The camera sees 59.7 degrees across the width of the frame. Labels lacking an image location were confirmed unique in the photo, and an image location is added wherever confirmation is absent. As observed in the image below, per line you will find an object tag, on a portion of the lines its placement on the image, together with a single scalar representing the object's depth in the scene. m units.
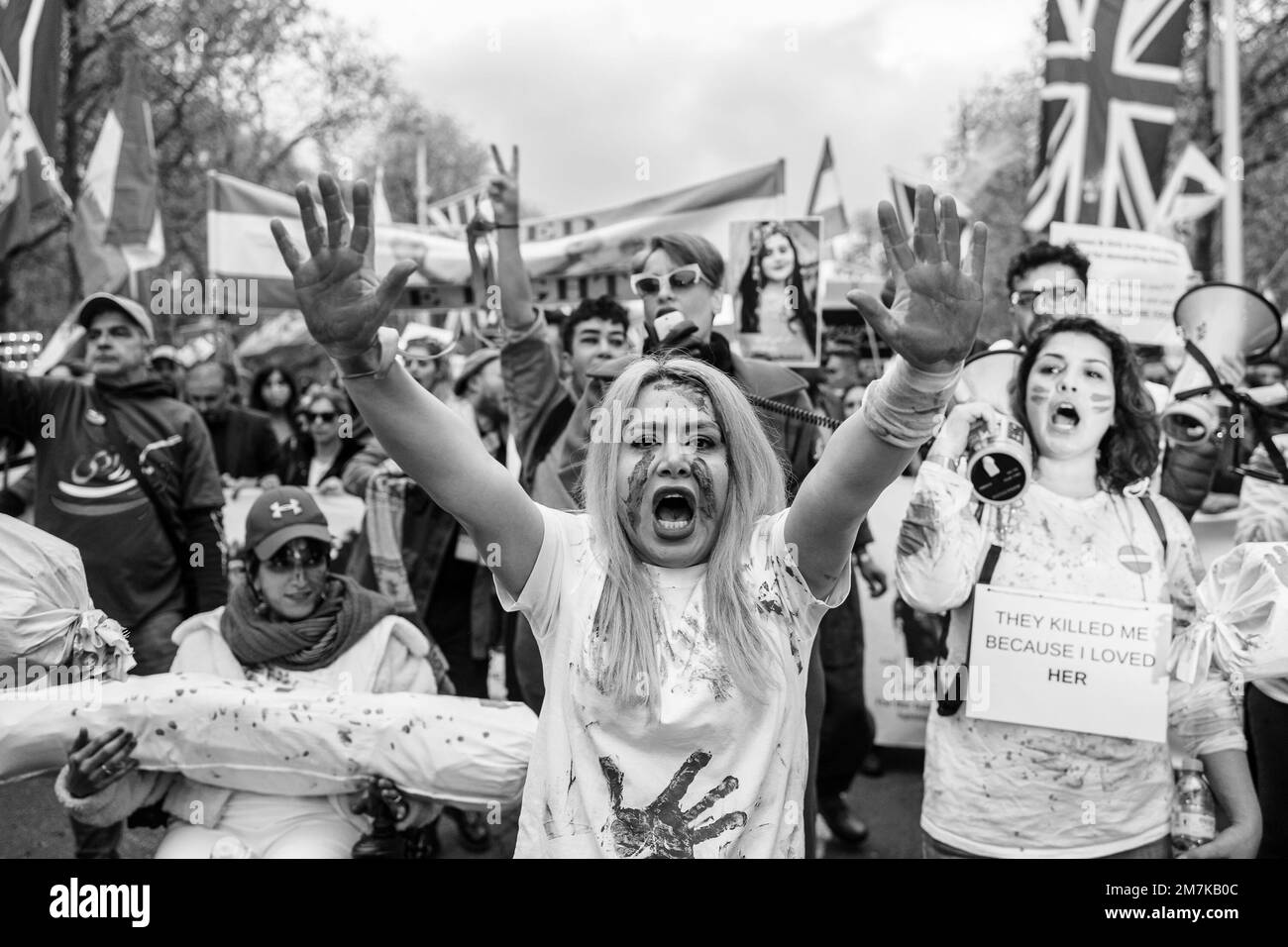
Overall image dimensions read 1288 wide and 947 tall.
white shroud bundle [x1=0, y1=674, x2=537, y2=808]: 2.72
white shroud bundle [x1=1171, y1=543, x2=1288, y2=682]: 2.43
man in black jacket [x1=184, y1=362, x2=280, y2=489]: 6.05
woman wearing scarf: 2.79
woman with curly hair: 2.55
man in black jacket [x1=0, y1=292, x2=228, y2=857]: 3.46
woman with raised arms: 1.79
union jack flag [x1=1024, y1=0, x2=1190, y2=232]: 6.96
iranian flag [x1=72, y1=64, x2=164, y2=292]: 7.56
